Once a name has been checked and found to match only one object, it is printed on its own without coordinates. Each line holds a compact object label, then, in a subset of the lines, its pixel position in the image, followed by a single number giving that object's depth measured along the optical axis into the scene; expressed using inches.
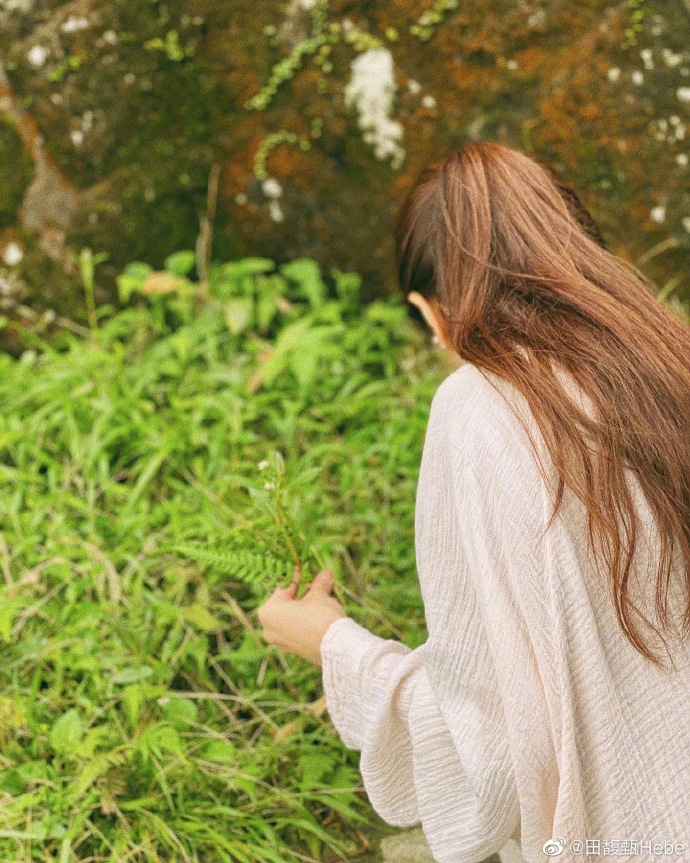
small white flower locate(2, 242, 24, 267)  119.0
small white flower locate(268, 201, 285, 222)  123.2
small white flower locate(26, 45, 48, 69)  112.8
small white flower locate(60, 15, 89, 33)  111.7
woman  52.9
